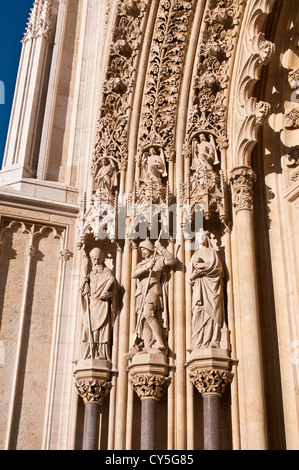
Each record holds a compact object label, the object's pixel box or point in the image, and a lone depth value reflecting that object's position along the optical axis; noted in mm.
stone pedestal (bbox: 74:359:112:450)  6371
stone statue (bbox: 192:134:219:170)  7486
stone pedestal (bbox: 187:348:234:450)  6031
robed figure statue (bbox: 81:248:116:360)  6734
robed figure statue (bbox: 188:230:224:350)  6434
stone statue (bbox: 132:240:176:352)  6617
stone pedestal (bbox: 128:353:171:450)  6181
